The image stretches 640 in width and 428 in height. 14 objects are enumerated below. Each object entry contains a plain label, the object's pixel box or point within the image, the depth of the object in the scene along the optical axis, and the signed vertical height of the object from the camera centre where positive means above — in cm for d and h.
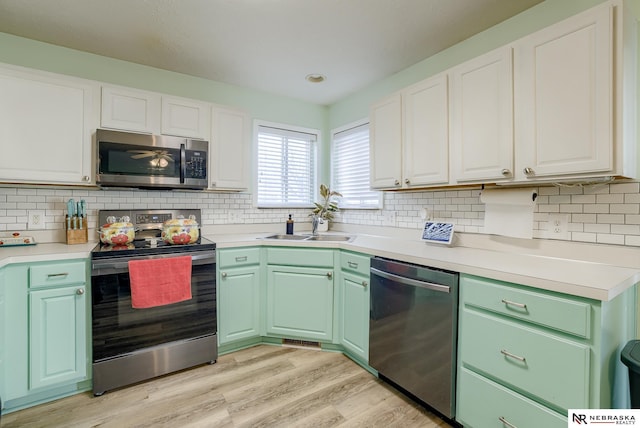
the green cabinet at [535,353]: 113 -59
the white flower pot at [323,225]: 326 -13
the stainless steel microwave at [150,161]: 213 +39
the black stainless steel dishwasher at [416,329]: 159 -68
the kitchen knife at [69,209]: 218 +2
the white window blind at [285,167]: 326 +51
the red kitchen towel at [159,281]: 192 -46
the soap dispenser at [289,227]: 312 -15
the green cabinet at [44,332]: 170 -72
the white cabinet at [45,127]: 191 +56
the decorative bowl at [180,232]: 224 -15
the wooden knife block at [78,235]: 217 -17
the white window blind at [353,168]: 311 +50
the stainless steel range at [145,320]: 188 -73
